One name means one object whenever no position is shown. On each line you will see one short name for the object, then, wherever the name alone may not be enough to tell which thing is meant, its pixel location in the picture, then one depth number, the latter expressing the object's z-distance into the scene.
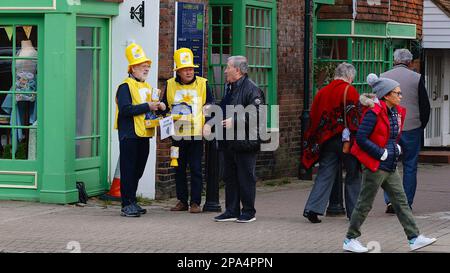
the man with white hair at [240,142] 12.35
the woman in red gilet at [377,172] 10.34
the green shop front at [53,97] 13.65
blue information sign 14.88
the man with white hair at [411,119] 13.35
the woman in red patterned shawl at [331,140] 12.39
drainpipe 18.55
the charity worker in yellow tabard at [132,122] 12.87
